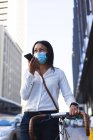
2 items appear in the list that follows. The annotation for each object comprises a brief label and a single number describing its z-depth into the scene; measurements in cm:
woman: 262
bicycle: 217
